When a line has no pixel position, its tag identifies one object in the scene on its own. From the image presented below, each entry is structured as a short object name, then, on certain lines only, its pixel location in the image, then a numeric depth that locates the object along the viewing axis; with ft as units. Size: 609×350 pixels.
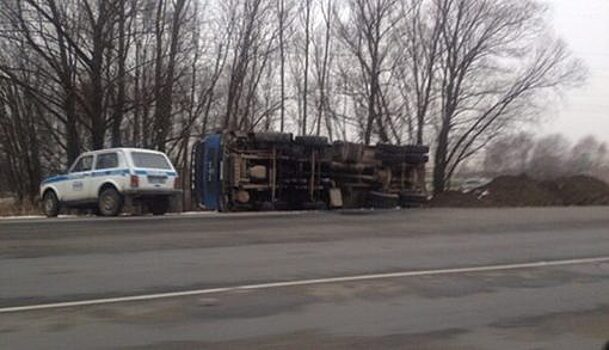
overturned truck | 76.23
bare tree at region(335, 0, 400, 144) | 150.51
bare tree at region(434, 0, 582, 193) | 154.61
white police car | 67.82
